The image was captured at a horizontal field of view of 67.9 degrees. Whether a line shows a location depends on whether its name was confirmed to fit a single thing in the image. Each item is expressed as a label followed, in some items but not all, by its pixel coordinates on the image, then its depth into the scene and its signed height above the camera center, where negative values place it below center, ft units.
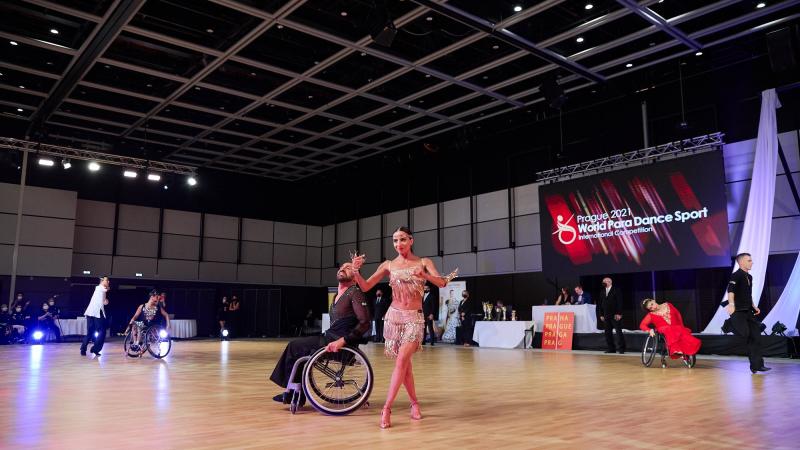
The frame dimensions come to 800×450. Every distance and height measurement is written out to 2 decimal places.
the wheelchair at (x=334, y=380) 15.25 -2.08
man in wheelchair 15.89 -0.70
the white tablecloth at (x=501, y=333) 50.21 -2.74
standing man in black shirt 25.66 -0.35
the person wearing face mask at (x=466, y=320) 55.93 -1.75
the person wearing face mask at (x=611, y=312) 41.60 -0.69
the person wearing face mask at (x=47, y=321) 58.49 -2.13
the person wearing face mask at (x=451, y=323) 60.13 -2.17
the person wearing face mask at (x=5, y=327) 55.11 -2.58
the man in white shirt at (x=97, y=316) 34.42 -0.96
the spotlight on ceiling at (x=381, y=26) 32.32 +15.03
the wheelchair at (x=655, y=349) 29.78 -2.48
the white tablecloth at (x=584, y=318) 46.03 -1.22
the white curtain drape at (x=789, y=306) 36.35 -0.18
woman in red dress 28.91 -1.23
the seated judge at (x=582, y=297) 46.93 +0.40
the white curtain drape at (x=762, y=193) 38.60 +7.20
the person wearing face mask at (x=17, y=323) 55.98 -2.26
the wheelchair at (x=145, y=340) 34.96 -2.35
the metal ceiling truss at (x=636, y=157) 41.79 +11.20
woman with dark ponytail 14.61 -0.10
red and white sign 46.70 -2.24
